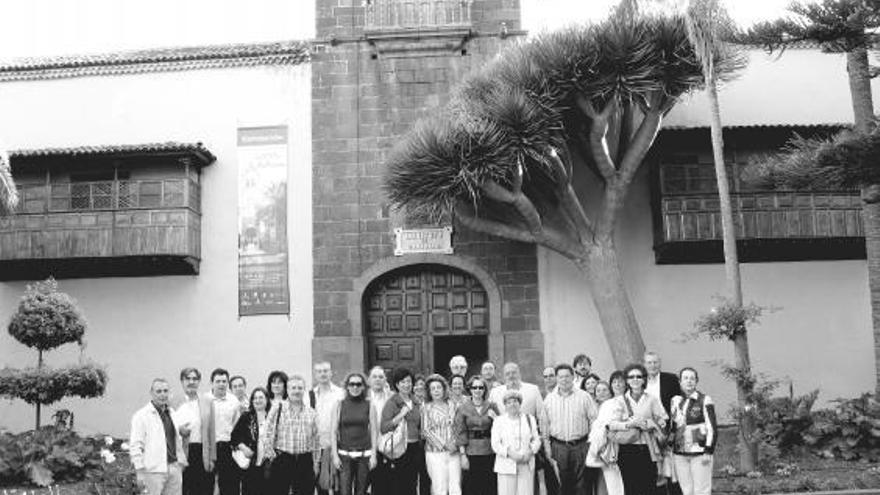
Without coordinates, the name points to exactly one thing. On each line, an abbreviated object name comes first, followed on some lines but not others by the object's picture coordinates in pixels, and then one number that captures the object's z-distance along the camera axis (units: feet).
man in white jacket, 30.04
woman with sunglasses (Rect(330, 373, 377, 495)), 31.14
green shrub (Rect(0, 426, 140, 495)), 40.83
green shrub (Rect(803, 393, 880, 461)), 42.96
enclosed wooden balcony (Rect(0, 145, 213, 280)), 56.03
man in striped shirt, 31.71
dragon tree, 48.55
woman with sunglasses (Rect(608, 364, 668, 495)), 30.58
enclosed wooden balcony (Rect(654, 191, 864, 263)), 55.01
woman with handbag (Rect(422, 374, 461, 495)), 31.14
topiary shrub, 47.37
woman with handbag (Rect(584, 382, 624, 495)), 30.60
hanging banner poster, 59.00
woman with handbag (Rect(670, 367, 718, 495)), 30.91
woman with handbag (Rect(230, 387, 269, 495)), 31.96
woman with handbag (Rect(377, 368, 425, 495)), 31.30
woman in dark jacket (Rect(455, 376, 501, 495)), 30.89
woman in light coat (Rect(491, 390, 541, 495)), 30.09
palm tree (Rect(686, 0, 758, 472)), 41.83
